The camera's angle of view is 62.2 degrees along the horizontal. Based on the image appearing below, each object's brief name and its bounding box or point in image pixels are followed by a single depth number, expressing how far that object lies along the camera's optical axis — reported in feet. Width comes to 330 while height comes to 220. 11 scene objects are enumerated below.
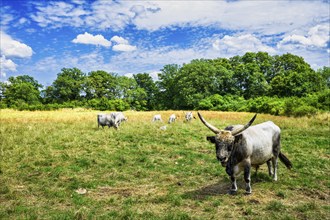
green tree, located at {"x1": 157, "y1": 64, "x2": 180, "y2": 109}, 237.86
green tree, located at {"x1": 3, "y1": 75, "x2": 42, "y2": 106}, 225.35
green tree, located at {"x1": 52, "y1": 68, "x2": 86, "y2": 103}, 233.55
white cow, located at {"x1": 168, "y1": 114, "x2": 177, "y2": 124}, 87.18
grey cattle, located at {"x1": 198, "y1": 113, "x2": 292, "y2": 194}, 22.93
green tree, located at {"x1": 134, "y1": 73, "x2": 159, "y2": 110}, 260.01
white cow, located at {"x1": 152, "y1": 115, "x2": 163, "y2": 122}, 88.79
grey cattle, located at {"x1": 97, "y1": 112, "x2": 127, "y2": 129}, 70.08
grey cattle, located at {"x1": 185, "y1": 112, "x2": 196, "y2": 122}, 91.10
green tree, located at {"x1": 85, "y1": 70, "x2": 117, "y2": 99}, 241.76
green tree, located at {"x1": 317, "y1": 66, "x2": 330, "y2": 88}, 234.64
